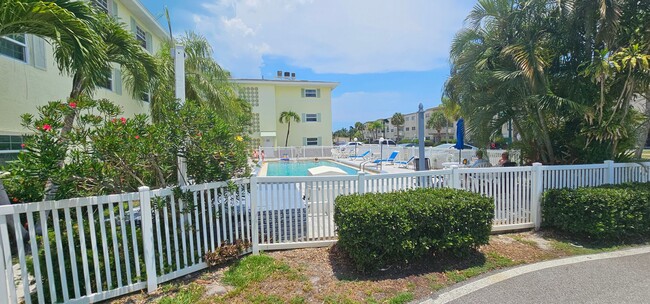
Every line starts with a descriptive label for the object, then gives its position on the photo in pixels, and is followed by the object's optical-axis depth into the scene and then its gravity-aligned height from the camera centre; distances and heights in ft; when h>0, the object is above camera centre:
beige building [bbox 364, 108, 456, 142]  221.05 +6.31
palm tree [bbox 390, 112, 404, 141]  254.06 +16.88
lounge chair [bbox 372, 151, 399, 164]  63.10 -4.12
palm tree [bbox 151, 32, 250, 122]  37.58 +9.37
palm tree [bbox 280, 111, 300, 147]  101.24 +8.63
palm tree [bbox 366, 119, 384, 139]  279.04 +12.92
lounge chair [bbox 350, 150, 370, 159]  72.23 -4.28
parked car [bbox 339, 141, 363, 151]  88.55 -2.19
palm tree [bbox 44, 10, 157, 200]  13.12 +5.65
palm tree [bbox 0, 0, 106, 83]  11.51 +5.20
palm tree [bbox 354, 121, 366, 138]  312.79 +14.66
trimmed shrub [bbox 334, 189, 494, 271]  12.69 -3.89
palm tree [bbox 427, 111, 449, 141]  203.29 +11.35
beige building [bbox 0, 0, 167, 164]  22.04 +5.75
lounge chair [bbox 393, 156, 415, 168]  54.35 -4.94
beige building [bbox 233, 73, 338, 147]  98.17 +11.89
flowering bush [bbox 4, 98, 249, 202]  10.37 -0.18
